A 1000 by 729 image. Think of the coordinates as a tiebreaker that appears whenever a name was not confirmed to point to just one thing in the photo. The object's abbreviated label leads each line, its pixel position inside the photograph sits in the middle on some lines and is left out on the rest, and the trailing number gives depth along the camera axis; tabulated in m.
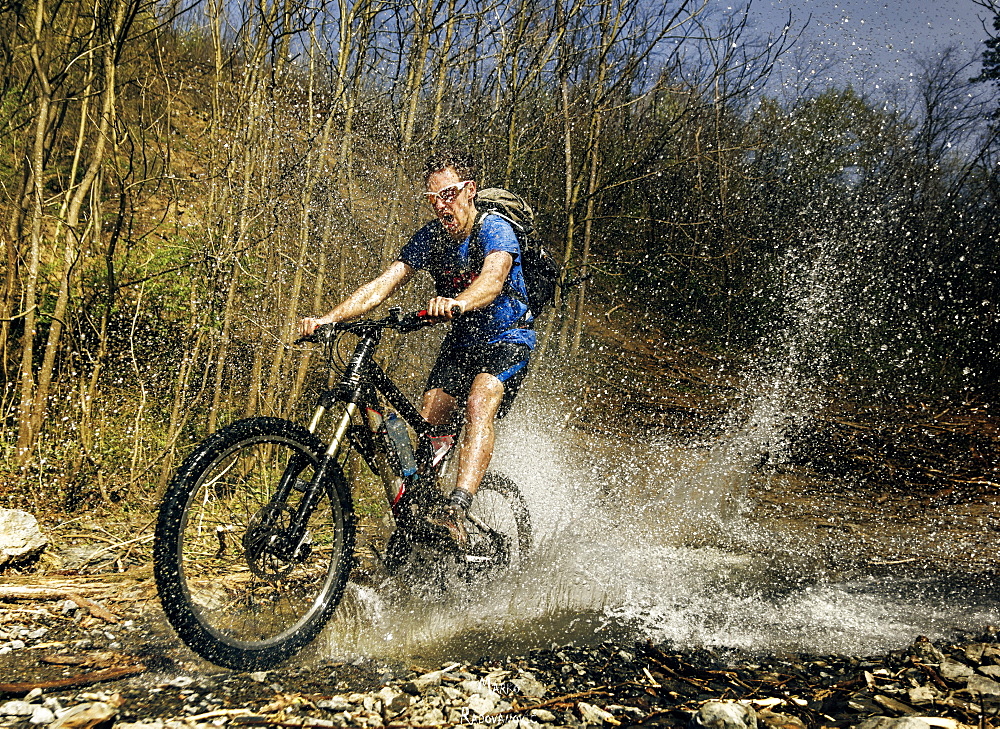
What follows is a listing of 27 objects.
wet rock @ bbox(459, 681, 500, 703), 2.47
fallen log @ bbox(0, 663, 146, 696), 2.31
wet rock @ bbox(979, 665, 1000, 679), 2.79
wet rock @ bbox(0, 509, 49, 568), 3.25
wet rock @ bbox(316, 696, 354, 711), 2.36
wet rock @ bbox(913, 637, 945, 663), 2.92
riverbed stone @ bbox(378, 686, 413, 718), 2.36
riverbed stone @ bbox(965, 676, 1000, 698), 2.61
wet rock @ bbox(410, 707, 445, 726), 2.29
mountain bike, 2.45
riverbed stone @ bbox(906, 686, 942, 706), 2.56
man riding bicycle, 3.44
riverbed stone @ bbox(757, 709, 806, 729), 2.33
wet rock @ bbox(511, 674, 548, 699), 2.52
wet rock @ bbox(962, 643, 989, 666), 2.95
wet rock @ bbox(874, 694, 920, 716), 2.49
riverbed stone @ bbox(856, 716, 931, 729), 2.19
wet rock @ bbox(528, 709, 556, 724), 2.34
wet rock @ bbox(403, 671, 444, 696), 2.50
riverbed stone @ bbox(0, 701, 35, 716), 2.16
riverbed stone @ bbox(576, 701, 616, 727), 2.33
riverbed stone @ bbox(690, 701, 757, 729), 2.21
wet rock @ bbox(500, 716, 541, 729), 2.25
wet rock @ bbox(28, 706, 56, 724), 2.13
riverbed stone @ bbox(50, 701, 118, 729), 2.08
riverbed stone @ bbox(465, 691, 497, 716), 2.37
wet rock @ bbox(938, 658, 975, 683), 2.75
